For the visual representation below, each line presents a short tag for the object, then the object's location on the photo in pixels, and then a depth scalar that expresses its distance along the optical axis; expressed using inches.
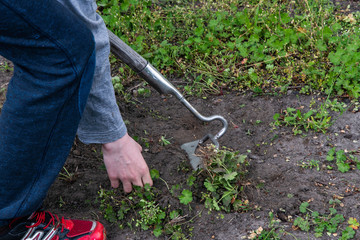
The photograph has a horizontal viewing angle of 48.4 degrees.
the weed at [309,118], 94.9
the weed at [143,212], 76.2
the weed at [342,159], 84.2
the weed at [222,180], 79.2
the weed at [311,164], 86.5
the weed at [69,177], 88.0
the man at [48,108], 49.9
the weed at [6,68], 123.3
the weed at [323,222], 71.9
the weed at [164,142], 96.2
